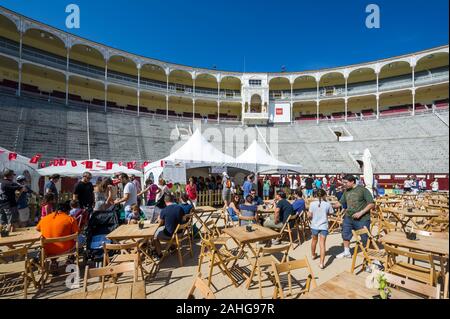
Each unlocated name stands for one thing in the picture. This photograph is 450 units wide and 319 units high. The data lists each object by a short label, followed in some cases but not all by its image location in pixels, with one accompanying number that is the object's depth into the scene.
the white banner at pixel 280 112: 36.09
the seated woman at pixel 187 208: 6.07
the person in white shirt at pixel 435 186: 13.18
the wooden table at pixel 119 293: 2.46
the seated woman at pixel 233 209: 7.60
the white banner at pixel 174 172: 11.48
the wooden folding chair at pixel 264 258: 3.73
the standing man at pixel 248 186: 10.05
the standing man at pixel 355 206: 4.76
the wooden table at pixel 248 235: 4.22
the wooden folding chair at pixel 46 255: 4.05
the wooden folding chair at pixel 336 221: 7.62
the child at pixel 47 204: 5.32
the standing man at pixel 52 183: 7.62
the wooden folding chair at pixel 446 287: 2.50
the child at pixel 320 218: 4.95
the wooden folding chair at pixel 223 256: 4.05
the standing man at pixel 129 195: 6.84
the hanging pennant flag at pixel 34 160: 9.93
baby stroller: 4.94
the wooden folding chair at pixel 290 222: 6.01
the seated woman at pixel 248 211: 6.59
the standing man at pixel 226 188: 11.86
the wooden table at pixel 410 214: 5.39
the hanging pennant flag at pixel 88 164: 11.27
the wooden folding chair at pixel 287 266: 2.92
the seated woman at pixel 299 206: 6.95
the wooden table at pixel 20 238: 4.21
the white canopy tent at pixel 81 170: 10.32
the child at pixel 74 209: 5.48
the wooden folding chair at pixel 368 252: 4.12
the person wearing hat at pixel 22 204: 6.62
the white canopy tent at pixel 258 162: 13.28
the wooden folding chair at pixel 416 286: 2.33
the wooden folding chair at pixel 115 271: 2.73
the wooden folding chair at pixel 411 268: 2.93
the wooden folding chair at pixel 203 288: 2.30
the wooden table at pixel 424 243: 3.11
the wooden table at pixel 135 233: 4.48
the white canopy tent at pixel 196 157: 11.81
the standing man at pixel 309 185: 13.82
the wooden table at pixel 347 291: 2.32
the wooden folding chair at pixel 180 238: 5.13
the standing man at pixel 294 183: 17.31
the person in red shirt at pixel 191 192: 10.27
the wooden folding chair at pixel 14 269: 3.63
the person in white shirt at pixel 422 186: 15.18
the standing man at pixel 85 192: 6.68
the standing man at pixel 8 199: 6.19
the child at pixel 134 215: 6.68
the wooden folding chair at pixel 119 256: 3.85
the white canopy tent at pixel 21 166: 8.88
